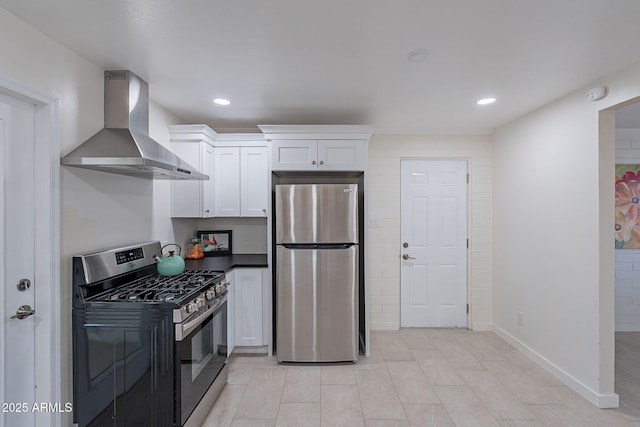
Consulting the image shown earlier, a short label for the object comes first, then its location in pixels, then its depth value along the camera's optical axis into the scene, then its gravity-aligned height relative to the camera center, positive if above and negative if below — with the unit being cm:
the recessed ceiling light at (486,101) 268 +104
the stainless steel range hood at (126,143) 180 +48
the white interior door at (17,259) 155 -24
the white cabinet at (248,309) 301 -97
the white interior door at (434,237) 373 -30
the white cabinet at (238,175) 325 +43
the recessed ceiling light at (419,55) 184 +102
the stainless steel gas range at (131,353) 175 -84
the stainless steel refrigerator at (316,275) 284 -59
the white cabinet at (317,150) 300 +65
